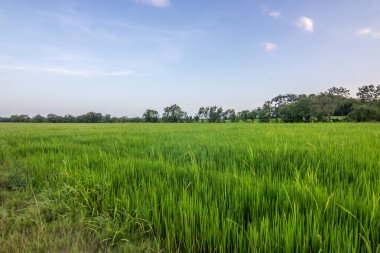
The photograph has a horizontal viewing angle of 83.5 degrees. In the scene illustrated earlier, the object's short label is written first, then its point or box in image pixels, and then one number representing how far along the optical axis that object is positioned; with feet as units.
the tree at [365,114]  140.48
